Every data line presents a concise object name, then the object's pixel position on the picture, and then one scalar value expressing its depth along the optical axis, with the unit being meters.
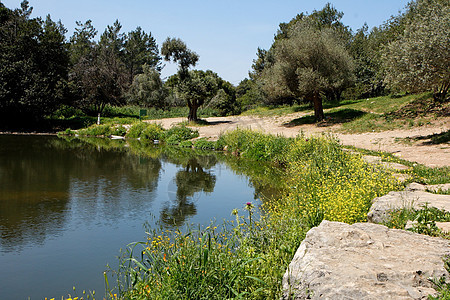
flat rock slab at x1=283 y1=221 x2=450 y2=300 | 3.18
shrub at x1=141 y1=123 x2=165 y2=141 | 28.02
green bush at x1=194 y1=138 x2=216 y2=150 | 23.28
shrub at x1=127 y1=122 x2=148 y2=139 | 29.97
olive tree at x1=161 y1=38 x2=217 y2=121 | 30.50
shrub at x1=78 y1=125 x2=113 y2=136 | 32.02
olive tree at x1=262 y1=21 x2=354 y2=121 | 24.95
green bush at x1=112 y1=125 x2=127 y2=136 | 31.22
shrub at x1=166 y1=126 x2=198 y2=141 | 26.25
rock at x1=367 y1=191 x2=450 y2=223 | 5.66
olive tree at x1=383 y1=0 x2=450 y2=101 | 14.05
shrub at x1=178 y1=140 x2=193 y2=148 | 24.69
